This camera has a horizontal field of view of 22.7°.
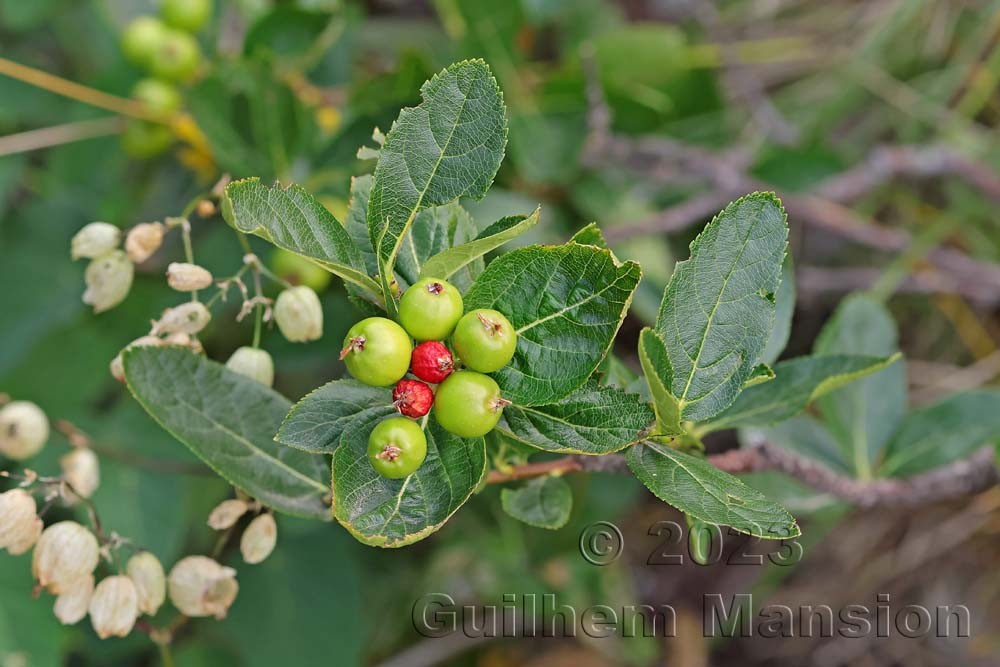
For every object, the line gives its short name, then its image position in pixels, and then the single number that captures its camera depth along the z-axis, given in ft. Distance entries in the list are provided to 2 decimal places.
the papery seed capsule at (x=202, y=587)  1.36
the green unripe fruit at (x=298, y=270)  1.64
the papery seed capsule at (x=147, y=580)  1.36
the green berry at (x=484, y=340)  1.21
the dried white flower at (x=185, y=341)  1.34
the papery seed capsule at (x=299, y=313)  1.36
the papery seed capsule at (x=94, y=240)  1.40
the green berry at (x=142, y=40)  1.78
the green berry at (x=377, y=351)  1.21
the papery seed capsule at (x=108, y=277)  1.40
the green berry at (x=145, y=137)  1.86
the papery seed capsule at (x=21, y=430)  1.47
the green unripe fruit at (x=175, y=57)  1.78
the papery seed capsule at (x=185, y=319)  1.34
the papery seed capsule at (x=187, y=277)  1.32
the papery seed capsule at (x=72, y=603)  1.35
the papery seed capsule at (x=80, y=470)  1.44
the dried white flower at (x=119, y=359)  1.33
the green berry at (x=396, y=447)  1.21
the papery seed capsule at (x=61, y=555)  1.34
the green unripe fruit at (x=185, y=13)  1.80
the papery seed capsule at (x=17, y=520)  1.33
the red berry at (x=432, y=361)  1.22
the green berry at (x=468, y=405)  1.22
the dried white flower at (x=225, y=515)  1.34
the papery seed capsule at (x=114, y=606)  1.34
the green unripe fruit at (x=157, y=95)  1.79
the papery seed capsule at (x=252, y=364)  1.36
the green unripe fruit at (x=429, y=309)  1.22
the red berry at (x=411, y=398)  1.23
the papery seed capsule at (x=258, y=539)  1.34
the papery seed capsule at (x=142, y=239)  1.38
